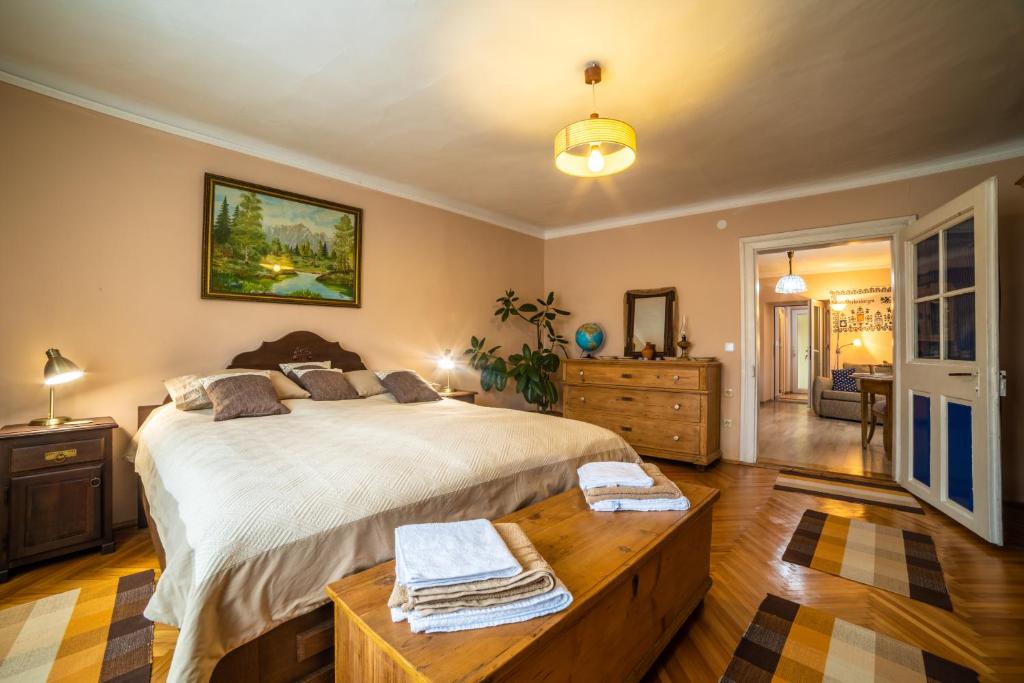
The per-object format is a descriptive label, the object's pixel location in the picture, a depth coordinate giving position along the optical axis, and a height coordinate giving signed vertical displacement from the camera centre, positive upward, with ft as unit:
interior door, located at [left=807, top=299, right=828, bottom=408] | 26.71 +0.43
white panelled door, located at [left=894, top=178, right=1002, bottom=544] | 8.25 -0.27
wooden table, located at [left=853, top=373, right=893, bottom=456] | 13.89 -1.44
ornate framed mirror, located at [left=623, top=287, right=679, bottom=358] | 15.30 +0.97
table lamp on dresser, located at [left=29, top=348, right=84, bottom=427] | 7.40 -0.49
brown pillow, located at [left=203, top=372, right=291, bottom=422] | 7.88 -0.93
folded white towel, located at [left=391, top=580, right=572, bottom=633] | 3.26 -1.98
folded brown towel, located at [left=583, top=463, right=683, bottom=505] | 5.65 -1.82
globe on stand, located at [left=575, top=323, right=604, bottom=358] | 16.57 +0.38
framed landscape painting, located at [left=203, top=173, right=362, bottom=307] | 9.97 +2.33
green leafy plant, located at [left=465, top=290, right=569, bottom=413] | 15.20 -0.59
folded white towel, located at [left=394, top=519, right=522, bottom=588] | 3.48 -1.71
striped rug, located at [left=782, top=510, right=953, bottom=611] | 6.91 -3.52
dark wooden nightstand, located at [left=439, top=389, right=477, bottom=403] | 12.99 -1.42
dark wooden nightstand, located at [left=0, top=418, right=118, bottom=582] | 6.98 -2.37
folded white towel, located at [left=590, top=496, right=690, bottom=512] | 5.59 -1.94
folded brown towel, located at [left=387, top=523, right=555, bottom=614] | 3.34 -1.86
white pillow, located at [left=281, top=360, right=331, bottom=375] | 10.45 -0.49
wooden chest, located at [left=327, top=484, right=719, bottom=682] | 3.08 -2.06
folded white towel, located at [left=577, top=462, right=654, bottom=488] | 5.84 -1.68
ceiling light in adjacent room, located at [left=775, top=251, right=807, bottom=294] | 21.17 +3.01
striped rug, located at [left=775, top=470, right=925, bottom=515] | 10.46 -3.46
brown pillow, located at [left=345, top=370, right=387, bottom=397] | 10.58 -0.88
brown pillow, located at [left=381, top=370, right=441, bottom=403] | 10.37 -0.97
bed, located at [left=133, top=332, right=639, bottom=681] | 3.70 -1.61
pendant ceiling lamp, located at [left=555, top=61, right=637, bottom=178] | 6.96 +3.30
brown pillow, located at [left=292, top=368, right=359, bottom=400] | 9.75 -0.85
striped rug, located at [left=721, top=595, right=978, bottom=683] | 5.04 -3.58
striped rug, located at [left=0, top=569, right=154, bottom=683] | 5.03 -3.60
